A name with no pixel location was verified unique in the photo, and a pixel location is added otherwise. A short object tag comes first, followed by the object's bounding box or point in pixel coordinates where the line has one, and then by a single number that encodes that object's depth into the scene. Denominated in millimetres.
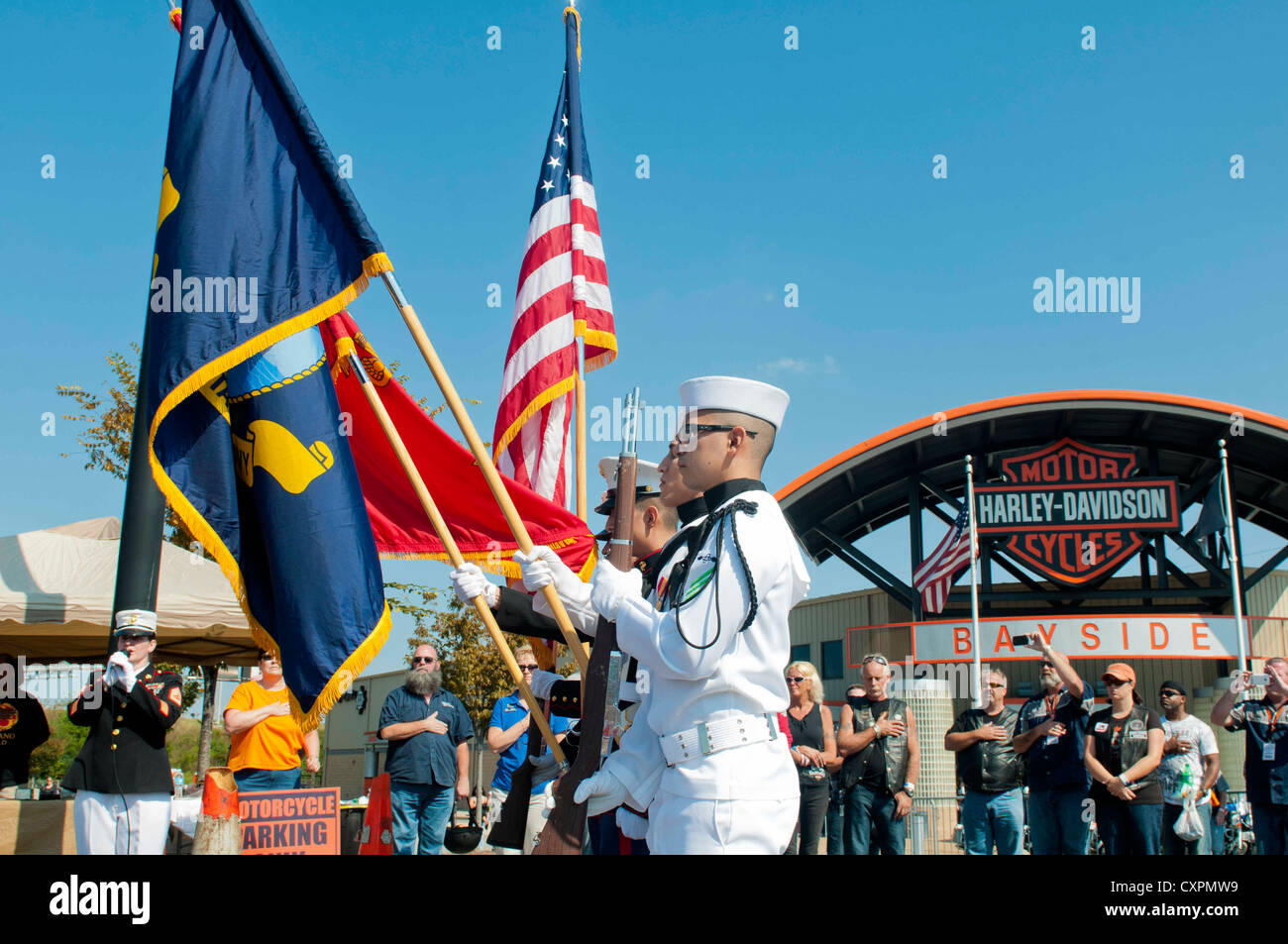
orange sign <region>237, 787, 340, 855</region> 6367
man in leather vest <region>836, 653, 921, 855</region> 7938
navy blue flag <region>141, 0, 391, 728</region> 4438
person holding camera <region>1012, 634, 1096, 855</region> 7109
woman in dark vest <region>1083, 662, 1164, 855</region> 6918
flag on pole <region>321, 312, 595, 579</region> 5469
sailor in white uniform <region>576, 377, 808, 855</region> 2945
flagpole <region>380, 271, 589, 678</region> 3764
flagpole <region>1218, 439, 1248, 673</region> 20359
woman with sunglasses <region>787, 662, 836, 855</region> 7809
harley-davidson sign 22422
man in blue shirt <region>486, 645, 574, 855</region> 7938
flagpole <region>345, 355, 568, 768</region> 3936
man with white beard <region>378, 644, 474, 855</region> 7691
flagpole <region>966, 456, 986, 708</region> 20081
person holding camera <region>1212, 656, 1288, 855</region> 7133
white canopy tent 8594
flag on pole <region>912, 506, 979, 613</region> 20281
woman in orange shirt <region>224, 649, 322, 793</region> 7516
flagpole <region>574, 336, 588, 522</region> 5668
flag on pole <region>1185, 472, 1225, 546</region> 21234
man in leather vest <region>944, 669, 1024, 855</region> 7691
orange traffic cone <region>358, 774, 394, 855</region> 8242
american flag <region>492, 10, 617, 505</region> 7020
